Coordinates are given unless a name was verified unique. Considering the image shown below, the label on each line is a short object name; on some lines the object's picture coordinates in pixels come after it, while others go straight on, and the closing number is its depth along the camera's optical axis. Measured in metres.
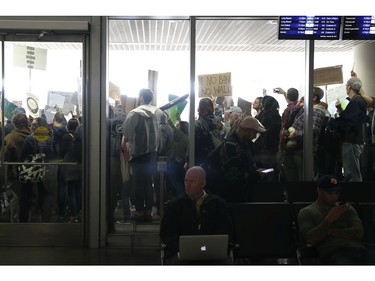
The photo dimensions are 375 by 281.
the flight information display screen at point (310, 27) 6.87
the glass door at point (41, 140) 7.07
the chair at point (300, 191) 6.30
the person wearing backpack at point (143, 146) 7.37
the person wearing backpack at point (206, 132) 7.34
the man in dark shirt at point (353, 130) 7.46
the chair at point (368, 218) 5.57
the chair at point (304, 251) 5.37
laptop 4.94
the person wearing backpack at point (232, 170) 6.57
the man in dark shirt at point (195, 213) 5.27
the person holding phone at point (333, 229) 5.30
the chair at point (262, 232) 5.40
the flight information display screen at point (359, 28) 6.92
